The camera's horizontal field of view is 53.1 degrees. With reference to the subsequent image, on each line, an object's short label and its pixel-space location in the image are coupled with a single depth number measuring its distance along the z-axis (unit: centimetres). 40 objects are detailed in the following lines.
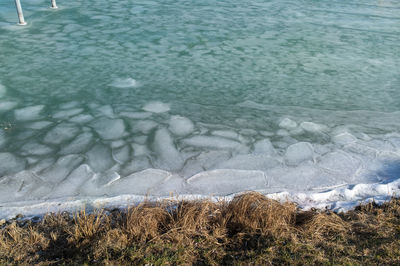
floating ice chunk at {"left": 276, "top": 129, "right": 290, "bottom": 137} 358
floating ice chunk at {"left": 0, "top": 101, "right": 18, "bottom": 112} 383
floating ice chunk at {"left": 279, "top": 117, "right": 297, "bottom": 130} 370
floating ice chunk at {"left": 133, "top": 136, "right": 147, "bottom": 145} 337
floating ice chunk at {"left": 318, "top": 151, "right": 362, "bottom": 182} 306
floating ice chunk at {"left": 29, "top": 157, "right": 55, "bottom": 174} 298
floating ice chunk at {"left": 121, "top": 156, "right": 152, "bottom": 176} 300
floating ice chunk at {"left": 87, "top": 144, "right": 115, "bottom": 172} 305
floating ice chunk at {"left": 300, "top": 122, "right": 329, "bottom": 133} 366
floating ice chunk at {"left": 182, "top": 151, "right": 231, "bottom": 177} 303
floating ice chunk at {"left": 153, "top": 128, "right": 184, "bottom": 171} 309
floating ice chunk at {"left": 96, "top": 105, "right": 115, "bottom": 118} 381
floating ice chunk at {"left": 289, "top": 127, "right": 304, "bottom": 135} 361
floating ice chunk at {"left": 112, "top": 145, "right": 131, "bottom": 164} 313
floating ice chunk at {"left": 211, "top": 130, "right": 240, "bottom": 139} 351
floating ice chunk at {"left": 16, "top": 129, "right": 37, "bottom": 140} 338
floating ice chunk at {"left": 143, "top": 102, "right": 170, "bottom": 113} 391
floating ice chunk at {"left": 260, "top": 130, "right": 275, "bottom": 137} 356
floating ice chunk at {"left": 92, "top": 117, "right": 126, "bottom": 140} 346
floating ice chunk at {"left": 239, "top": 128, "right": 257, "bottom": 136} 356
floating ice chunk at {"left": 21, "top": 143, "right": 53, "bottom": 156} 318
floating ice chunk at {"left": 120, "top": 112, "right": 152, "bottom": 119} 377
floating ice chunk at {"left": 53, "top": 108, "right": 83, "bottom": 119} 373
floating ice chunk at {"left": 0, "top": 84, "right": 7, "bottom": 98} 412
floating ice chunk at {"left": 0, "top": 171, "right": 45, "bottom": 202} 267
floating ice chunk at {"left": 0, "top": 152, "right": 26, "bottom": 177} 295
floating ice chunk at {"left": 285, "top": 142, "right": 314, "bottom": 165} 321
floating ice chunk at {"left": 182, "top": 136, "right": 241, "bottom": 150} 336
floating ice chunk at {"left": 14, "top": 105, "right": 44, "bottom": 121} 369
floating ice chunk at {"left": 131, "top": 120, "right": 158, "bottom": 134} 355
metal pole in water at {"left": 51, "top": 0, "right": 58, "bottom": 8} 737
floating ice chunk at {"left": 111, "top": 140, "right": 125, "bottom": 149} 330
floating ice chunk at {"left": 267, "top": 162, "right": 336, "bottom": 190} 290
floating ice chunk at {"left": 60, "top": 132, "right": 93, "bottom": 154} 323
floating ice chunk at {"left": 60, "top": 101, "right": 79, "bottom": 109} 390
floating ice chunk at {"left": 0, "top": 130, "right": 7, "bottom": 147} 328
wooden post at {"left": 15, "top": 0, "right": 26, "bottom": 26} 614
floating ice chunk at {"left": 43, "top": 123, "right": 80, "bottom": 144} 336
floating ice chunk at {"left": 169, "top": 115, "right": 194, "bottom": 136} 355
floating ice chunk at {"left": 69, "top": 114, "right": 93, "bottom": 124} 366
